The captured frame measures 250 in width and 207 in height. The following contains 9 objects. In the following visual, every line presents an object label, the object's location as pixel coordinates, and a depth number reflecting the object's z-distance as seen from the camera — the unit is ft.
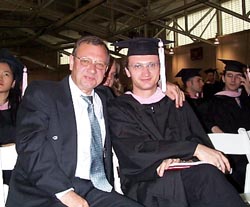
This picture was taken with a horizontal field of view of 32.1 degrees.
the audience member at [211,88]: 21.88
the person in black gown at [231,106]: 14.14
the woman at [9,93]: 10.09
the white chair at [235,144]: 8.73
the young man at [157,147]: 6.57
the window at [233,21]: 41.98
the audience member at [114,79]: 11.93
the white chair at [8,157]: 7.73
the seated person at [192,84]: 17.12
